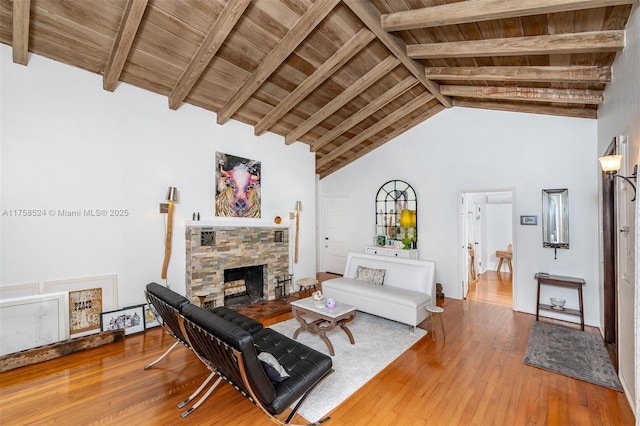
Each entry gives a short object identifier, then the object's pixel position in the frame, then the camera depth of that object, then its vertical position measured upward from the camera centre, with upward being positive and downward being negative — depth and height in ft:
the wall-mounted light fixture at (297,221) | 20.48 -0.41
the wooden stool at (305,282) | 18.63 -4.41
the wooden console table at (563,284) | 13.67 -3.49
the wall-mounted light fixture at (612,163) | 8.27 +1.47
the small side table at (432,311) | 12.57 -4.24
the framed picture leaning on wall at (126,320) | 12.32 -4.56
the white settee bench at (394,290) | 13.35 -3.91
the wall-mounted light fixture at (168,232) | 14.07 -0.78
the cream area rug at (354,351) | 8.38 -5.41
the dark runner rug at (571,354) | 9.58 -5.45
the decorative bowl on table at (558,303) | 14.52 -4.56
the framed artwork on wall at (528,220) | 15.97 -0.35
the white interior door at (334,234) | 25.40 -1.73
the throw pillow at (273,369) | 6.77 -3.65
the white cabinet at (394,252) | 19.98 -2.69
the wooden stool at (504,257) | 25.77 -3.88
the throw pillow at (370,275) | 16.07 -3.44
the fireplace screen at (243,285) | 17.48 -4.44
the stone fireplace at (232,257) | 15.11 -2.44
